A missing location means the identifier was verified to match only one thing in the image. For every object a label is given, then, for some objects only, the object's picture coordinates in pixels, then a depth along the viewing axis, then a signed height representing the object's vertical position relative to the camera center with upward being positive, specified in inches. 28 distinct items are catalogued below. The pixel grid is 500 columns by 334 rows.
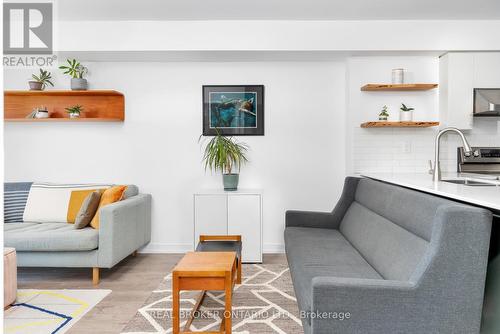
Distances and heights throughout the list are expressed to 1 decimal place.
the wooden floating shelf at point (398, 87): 153.2 +33.4
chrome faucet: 106.8 -0.1
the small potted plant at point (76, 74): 161.8 +40.9
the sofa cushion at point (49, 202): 152.6 -15.6
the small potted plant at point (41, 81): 162.4 +38.4
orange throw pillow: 138.9 -12.7
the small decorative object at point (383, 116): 158.6 +21.6
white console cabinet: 152.9 -21.1
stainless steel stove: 159.2 +2.1
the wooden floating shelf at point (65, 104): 169.9 +28.4
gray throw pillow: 136.6 -17.1
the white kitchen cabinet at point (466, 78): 153.9 +36.8
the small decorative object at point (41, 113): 163.8 +23.3
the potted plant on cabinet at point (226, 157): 159.5 +3.9
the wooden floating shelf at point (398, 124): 154.8 +17.7
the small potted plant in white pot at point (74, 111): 163.6 +24.2
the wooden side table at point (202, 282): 86.5 -27.8
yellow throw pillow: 150.6 -15.3
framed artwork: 170.4 +25.8
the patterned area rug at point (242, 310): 93.7 -40.9
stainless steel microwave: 152.2 +27.4
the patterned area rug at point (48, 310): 94.8 -41.7
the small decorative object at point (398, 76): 155.8 +38.2
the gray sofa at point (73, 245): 126.3 -27.5
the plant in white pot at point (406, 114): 156.8 +22.1
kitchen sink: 103.0 -4.9
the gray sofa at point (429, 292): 62.4 -21.7
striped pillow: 155.8 -15.3
